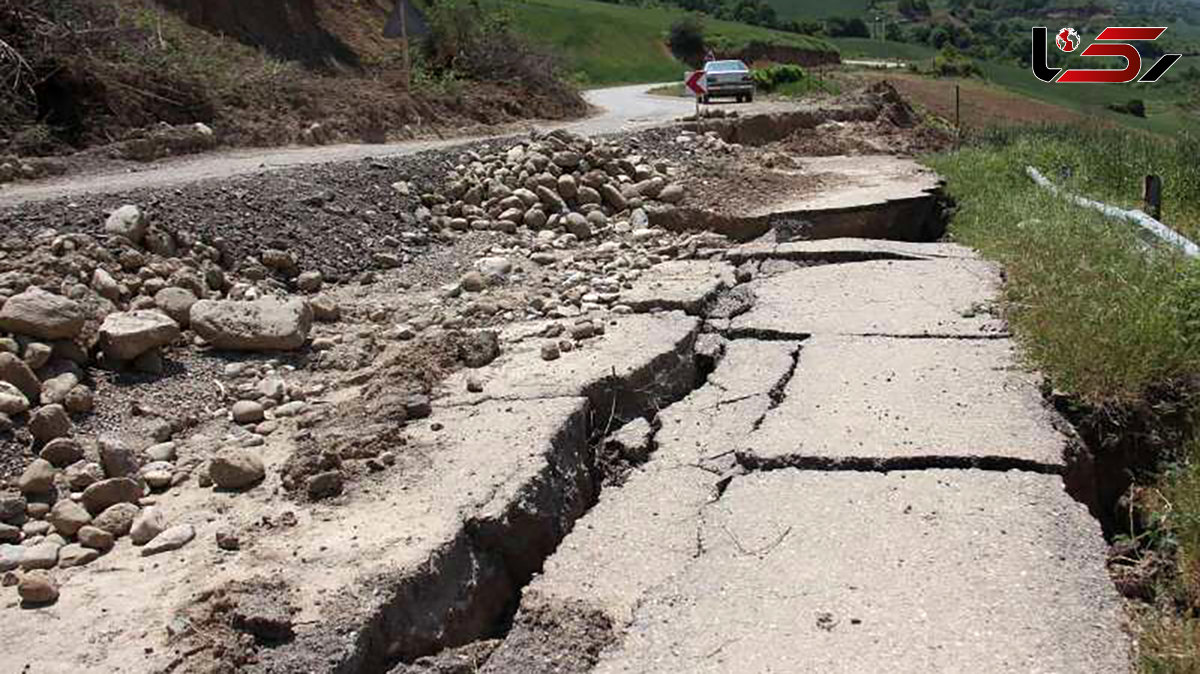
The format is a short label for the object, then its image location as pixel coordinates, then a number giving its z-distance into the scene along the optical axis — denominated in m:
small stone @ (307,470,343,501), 3.62
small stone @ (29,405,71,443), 3.93
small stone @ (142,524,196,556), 3.32
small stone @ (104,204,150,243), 5.57
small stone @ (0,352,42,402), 4.06
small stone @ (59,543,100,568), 3.27
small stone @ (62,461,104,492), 3.73
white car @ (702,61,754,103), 22.73
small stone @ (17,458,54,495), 3.63
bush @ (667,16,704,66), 52.22
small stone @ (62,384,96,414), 4.15
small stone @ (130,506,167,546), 3.40
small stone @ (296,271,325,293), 6.18
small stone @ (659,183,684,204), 8.79
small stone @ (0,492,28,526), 3.49
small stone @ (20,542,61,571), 3.25
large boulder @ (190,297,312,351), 4.93
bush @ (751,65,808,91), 31.36
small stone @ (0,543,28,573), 3.24
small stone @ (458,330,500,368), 5.04
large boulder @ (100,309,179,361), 4.54
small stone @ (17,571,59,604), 3.01
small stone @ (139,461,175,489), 3.81
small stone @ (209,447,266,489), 3.76
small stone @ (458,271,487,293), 6.41
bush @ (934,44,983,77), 46.25
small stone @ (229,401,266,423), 4.41
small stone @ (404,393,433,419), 4.37
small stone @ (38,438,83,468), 3.84
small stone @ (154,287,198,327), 5.06
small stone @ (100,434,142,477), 3.79
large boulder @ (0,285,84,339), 4.31
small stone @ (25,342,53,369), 4.22
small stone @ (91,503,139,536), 3.45
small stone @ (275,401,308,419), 4.47
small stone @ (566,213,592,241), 7.92
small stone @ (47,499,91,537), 3.44
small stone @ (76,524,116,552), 3.35
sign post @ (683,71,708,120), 15.46
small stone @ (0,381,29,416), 3.94
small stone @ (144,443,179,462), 3.99
